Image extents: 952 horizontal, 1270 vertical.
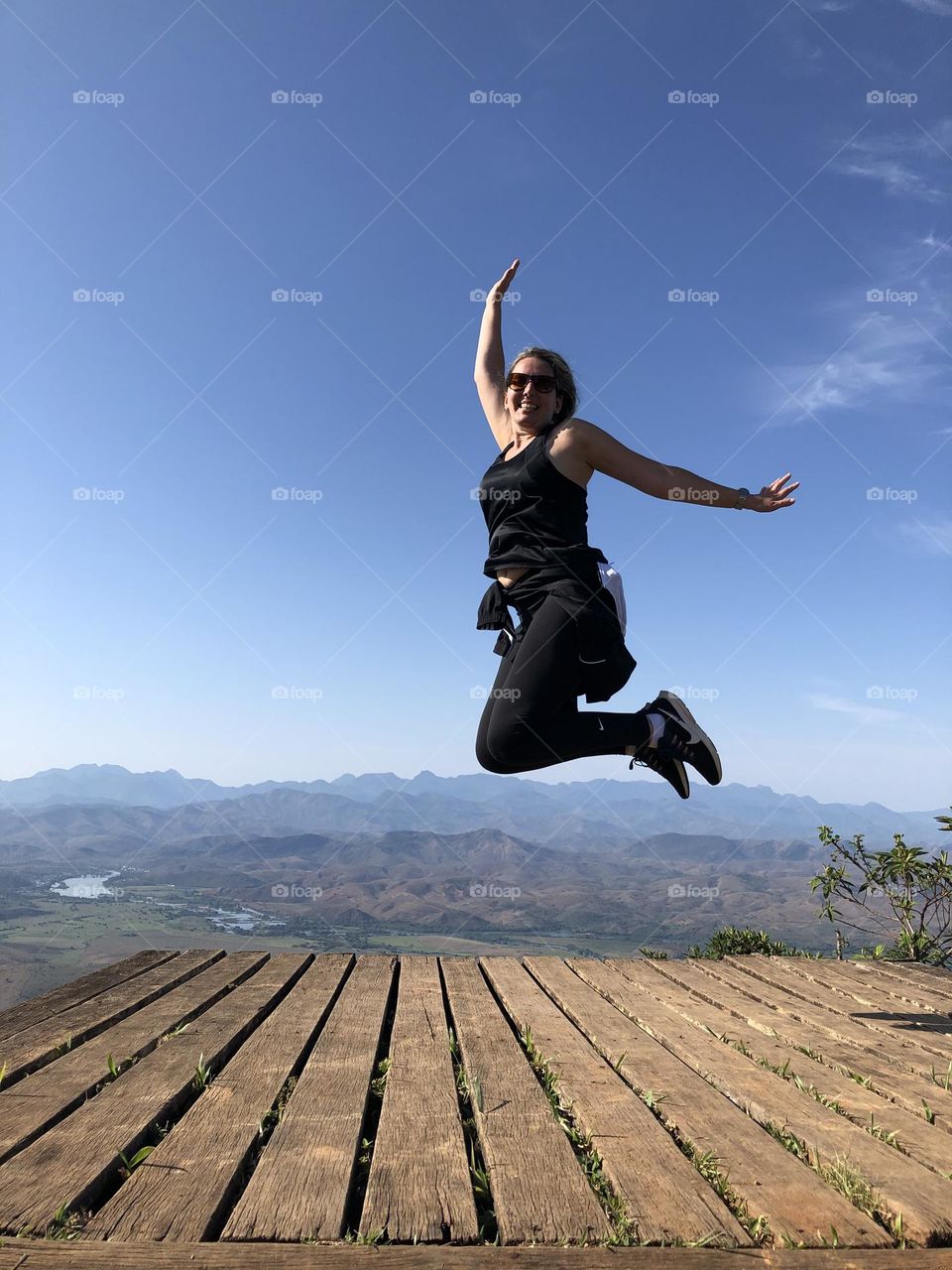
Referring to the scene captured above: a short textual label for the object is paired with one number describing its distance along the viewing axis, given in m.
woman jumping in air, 3.12
